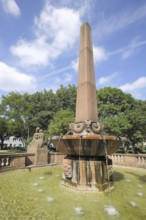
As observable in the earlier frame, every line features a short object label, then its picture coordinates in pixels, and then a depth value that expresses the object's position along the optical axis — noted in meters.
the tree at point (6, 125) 28.19
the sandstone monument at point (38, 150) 11.67
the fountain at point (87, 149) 5.59
